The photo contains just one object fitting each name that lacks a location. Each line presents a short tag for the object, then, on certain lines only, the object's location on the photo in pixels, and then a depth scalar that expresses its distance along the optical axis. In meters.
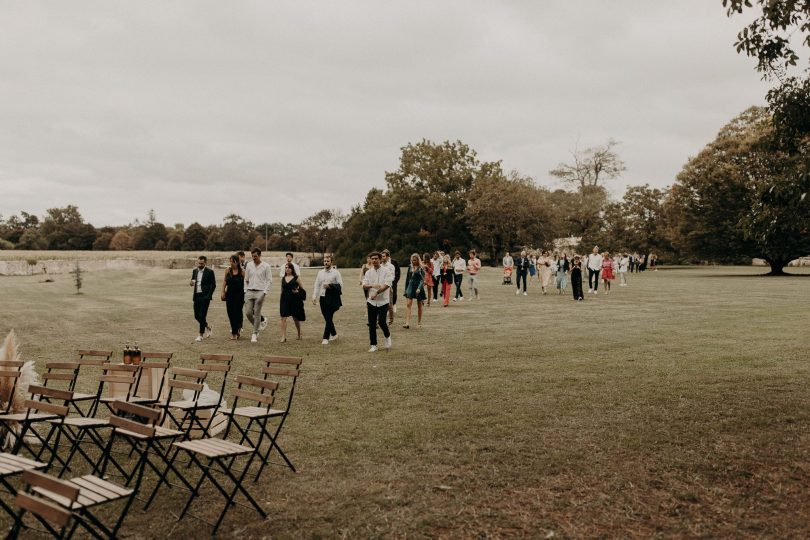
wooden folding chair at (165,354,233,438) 7.09
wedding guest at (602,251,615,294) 30.83
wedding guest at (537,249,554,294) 31.34
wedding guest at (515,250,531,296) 30.20
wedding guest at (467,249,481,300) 26.45
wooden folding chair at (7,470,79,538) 3.50
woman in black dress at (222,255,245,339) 16.11
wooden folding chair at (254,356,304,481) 6.34
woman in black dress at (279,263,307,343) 15.35
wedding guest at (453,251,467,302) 26.73
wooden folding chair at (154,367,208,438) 6.31
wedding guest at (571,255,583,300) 26.19
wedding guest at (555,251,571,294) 30.66
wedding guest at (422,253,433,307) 23.69
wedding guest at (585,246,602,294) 29.98
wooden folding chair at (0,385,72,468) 5.59
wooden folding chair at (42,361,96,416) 6.97
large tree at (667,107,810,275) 50.94
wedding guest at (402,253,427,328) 17.92
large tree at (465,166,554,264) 63.97
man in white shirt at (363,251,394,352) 13.60
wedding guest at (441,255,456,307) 24.58
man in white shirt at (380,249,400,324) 15.59
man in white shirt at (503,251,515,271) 36.22
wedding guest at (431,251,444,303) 25.43
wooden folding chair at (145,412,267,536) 5.29
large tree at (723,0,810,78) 7.45
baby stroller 37.73
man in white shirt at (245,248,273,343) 15.62
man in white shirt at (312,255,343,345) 14.91
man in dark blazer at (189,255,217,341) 15.85
